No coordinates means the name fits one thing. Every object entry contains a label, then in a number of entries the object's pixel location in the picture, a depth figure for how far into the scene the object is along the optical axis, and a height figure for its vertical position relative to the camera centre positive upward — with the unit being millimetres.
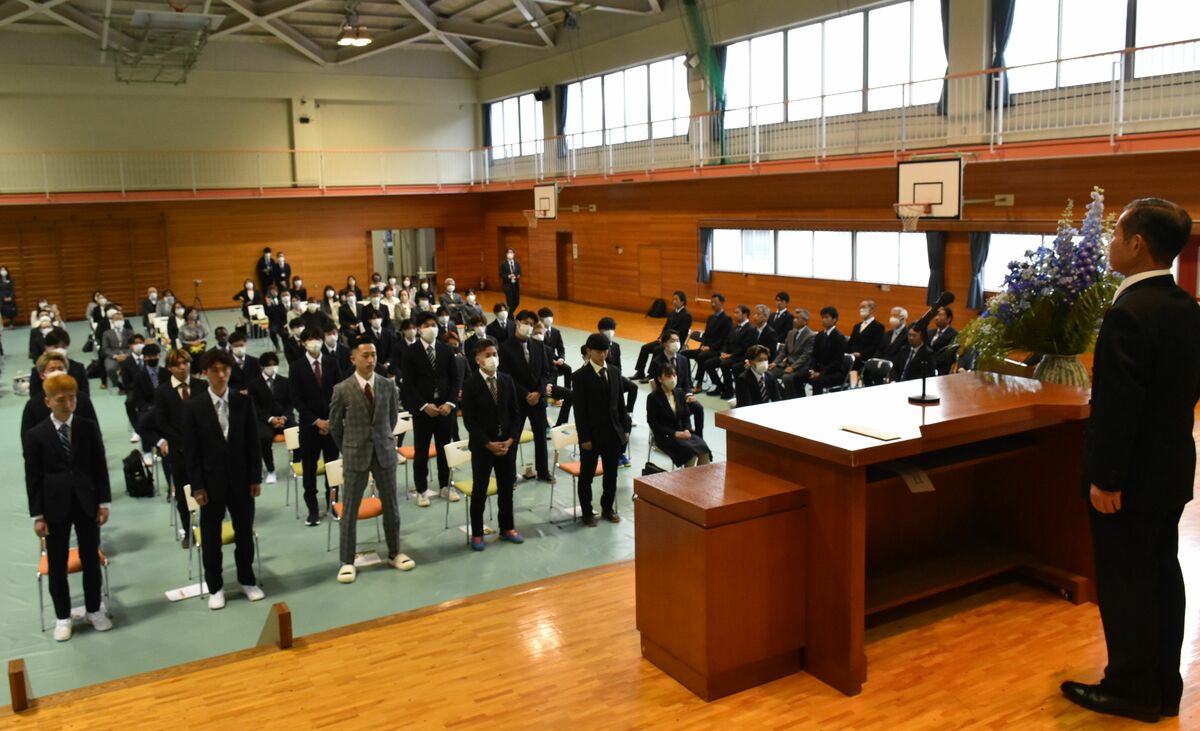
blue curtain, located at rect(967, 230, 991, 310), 16047 -393
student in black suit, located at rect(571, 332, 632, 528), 8773 -1463
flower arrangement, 5191 -348
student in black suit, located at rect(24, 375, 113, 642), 6629 -1558
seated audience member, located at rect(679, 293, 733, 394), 15305 -1424
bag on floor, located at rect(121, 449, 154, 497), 10312 -2359
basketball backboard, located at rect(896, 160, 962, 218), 14555 +862
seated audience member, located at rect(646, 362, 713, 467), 9219 -1722
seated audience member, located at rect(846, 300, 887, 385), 13289 -1353
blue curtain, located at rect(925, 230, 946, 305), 16750 -392
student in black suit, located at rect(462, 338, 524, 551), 8375 -1625
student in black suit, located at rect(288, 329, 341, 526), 9391 -1508
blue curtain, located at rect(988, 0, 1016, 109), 15656 +3430
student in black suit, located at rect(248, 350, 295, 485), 10547 -1583
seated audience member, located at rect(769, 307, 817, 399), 13094 -1606
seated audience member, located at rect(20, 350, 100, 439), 7297 -1105
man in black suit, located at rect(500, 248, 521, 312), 25188 -722
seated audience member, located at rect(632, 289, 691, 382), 15375 -1348
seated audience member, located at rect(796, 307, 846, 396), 12859 -1568
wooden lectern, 4254 -1336
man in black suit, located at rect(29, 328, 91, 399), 9250 -1083
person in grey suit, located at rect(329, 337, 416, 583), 7555 -1391
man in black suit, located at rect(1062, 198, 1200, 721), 3764 -884
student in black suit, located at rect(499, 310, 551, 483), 10461 -1390
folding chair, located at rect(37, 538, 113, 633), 7086 -2295
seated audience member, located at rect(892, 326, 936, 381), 11344 -1502
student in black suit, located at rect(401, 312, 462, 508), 10008 -1581
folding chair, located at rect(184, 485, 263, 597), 7750 -2396
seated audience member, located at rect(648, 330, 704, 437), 10557 -1491
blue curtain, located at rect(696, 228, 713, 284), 22750 -259
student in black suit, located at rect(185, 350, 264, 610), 7109 -1485
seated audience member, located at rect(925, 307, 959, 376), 11445 -1220
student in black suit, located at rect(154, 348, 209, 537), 8055 -1265
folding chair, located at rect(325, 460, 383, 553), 8219 -2184
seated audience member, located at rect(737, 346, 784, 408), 11297 -1688
